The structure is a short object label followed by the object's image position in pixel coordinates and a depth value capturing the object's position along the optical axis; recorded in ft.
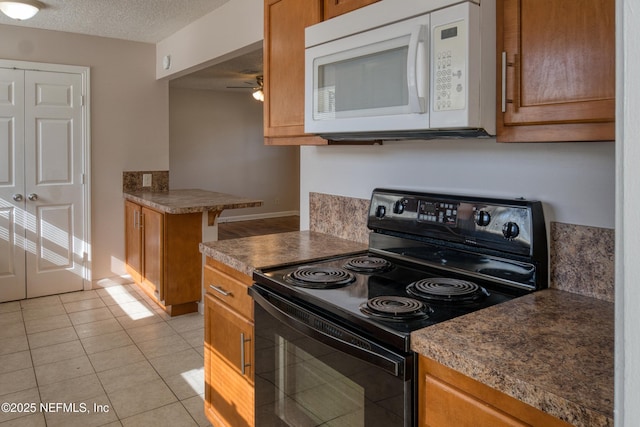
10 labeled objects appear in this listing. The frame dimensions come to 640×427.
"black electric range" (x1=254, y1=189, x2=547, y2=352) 4.13
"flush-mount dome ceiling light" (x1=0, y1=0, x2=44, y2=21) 10.42
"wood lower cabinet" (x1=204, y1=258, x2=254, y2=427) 5.88
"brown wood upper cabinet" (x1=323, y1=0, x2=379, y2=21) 5.42
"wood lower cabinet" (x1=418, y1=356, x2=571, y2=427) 2.93
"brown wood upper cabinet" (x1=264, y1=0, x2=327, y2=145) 6.46
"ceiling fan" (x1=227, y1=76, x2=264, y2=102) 17.93
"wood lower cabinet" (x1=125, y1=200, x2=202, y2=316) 11.75
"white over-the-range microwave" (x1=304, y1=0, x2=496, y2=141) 4.19
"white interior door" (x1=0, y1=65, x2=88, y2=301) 13.11
